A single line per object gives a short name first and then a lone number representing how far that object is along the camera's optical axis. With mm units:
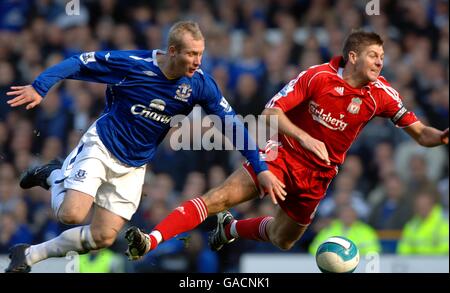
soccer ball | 15984
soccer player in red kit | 15734
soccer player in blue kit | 15227
